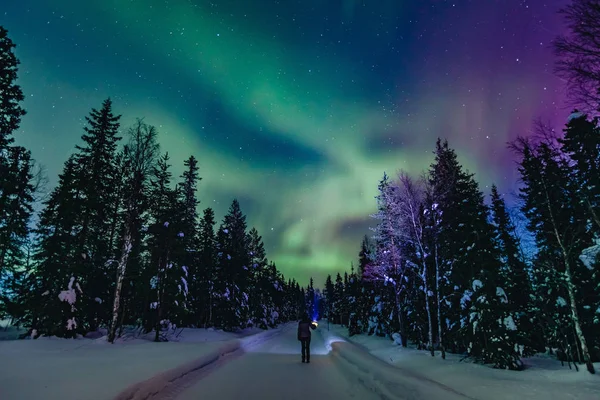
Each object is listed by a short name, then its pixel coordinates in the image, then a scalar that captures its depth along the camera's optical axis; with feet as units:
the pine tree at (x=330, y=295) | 326.07
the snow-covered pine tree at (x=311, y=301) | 552.04
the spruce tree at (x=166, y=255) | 73.72
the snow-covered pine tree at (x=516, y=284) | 48.53
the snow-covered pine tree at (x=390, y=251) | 73.41
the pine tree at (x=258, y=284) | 161.38
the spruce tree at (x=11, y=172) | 58.44
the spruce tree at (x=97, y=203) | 70.18
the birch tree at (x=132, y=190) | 56.59
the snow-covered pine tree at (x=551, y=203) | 42.16
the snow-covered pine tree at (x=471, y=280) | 45.62
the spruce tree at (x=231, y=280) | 115.85
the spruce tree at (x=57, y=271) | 58.95
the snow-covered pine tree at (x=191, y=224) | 108.58
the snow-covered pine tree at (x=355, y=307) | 136.02
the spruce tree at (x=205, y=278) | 111.75
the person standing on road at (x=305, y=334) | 45.48
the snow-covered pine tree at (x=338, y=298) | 233.53
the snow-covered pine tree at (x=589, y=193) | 38.52
